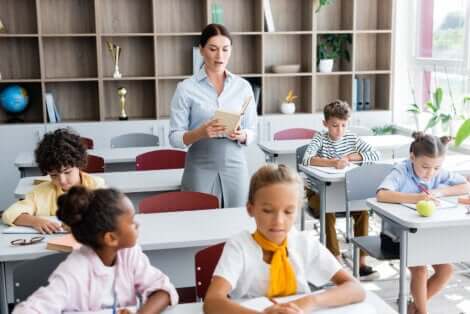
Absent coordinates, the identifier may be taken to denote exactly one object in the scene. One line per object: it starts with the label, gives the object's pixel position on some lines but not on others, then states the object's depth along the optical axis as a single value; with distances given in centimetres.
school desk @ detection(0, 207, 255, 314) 216
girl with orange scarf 169
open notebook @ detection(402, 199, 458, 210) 274
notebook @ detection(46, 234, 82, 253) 208
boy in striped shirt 375
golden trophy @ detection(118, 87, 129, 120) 550
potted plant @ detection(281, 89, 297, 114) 583
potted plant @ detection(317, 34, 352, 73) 588
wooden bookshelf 545
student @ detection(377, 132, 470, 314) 281
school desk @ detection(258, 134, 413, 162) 446
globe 527
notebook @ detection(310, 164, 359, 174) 359
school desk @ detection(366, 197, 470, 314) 257
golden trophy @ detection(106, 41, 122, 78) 546
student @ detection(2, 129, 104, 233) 239
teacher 294
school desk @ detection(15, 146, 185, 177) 420
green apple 257
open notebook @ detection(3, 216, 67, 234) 236
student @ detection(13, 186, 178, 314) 158
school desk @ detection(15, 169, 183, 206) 324
